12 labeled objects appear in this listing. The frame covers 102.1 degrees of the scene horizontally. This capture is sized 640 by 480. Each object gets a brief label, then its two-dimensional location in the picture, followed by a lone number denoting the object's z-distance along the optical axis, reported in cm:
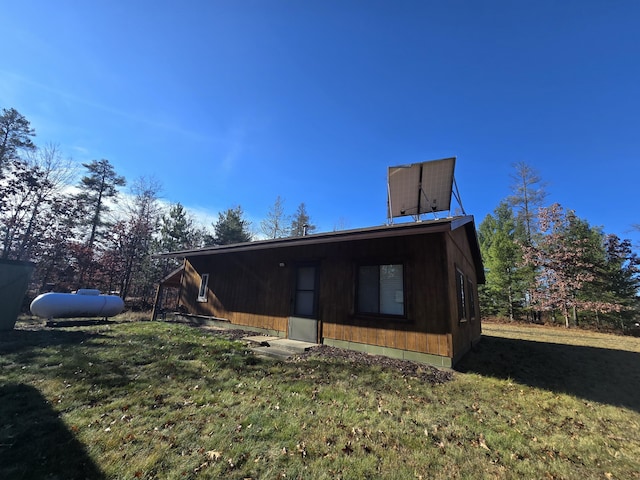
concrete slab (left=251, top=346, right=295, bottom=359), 608
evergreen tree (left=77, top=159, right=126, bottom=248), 2127
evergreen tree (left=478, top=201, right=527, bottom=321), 2111
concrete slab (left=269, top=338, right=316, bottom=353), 665
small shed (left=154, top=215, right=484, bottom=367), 588
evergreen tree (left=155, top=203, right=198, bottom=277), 2367
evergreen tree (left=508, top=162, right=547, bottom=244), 2206
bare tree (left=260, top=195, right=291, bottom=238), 2645
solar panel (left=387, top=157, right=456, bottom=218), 734
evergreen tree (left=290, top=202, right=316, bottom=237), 2942
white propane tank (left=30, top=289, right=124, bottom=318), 928
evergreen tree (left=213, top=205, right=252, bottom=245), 2747
